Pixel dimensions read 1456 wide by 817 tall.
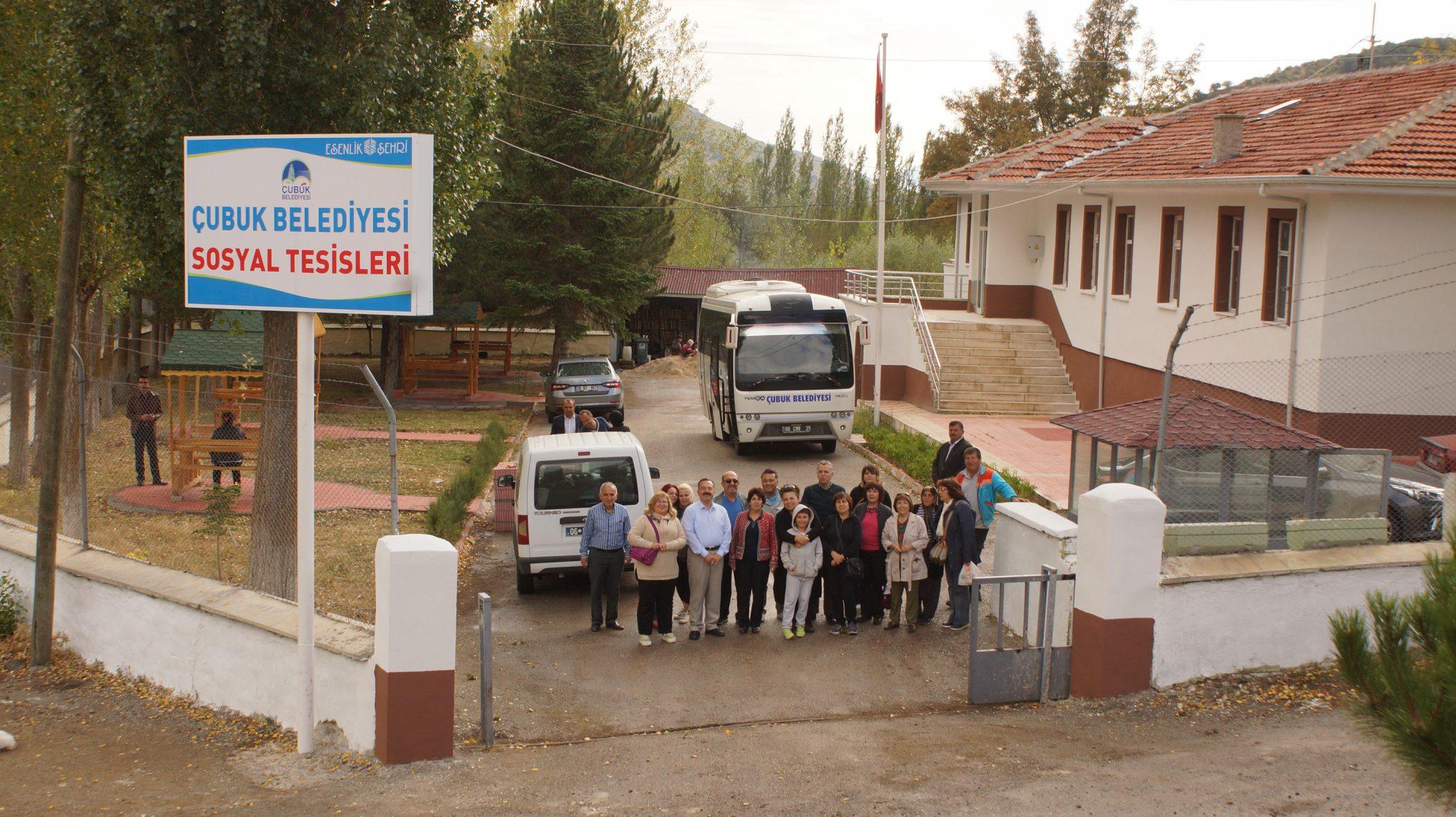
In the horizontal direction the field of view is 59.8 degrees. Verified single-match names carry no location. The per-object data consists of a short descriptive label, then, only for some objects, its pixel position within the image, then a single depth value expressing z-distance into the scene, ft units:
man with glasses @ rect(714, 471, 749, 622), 38.63
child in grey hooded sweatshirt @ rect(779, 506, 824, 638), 37.27
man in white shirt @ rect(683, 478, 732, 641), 37.63
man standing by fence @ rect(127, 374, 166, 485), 58.65
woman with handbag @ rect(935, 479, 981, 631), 37.91
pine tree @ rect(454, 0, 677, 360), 110.22
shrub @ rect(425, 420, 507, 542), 51.57
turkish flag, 80.07
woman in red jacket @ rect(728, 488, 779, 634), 37.78
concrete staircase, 86.69
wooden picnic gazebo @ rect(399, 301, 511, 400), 116.67
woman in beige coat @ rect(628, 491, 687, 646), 37.11
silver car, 93.76
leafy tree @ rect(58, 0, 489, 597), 36.99
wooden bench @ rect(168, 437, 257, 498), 60.70
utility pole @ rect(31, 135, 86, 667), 35.88
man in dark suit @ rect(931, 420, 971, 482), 47.96
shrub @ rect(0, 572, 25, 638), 39.24
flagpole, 80.07
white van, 42.93
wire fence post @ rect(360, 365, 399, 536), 40.73
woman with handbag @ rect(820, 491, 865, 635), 37.81
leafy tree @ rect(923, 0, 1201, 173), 181.88
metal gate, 31.35
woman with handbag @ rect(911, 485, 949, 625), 38.24
